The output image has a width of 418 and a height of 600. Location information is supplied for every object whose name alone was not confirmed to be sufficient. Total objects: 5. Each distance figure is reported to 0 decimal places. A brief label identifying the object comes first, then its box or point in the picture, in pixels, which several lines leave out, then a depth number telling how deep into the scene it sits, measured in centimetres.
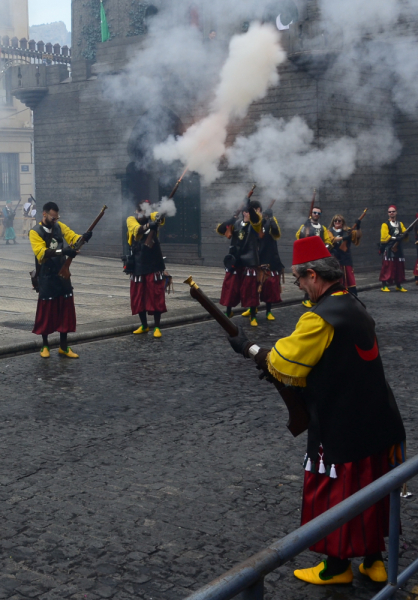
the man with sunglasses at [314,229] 1306
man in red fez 353
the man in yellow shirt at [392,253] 1589
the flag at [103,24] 2373
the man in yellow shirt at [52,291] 926
